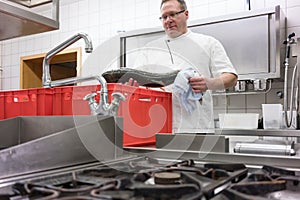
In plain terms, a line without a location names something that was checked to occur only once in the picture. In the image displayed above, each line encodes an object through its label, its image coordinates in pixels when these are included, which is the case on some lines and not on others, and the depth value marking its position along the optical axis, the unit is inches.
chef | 45.9
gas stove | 17.3
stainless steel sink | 23.5
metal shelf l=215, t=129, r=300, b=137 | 61.1
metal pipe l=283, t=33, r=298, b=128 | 68.1
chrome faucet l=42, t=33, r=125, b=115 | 33.1
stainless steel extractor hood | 34.8
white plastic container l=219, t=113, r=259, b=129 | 65.0
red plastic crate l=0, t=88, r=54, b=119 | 44.6
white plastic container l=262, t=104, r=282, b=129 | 63.3
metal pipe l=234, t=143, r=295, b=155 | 33.5
